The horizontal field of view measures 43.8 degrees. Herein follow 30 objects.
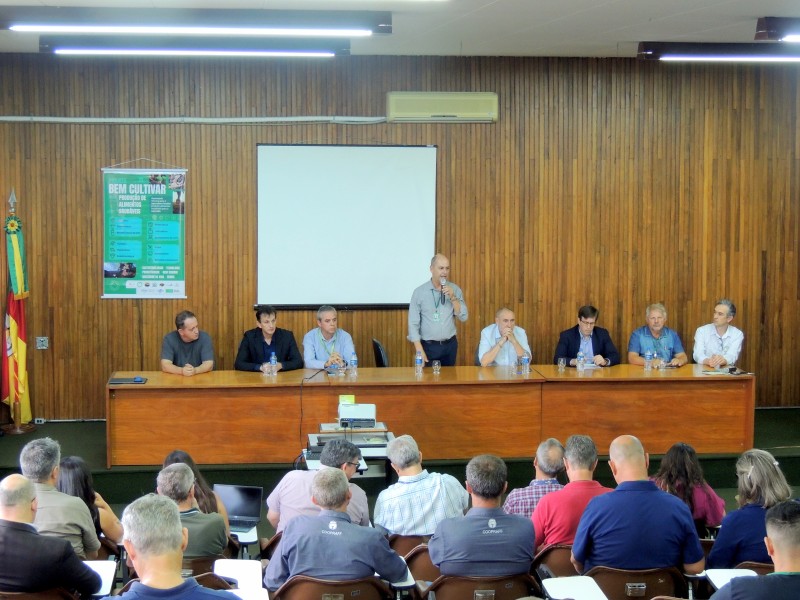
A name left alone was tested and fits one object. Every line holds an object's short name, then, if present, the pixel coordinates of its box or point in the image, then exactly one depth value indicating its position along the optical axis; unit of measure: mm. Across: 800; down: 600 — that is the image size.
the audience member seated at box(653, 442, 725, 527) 4824
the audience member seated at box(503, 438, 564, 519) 4844
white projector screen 8922
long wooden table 7012
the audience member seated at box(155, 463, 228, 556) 4195
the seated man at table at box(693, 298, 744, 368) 8359
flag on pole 8289
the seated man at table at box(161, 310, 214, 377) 7617
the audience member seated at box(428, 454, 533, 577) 4020
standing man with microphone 8242
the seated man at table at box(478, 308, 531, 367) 7883
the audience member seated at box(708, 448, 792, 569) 4270
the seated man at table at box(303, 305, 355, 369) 7836
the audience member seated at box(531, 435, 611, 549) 4496
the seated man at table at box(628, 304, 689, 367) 8297
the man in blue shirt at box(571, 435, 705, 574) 4125
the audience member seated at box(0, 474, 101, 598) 3627
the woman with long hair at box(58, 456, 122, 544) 4625
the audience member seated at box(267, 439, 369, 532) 4859
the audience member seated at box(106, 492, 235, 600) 2852
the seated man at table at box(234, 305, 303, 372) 7789
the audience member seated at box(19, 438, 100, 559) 4289
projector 6422
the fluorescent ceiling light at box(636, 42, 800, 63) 7461
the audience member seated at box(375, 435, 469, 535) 4711
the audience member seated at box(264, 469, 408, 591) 3893
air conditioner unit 8883
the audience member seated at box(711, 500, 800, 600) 3115
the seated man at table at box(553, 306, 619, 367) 8367
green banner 8703
